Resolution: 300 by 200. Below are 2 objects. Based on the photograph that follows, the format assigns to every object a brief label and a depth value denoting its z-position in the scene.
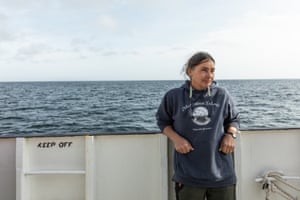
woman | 1.79
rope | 2.46
